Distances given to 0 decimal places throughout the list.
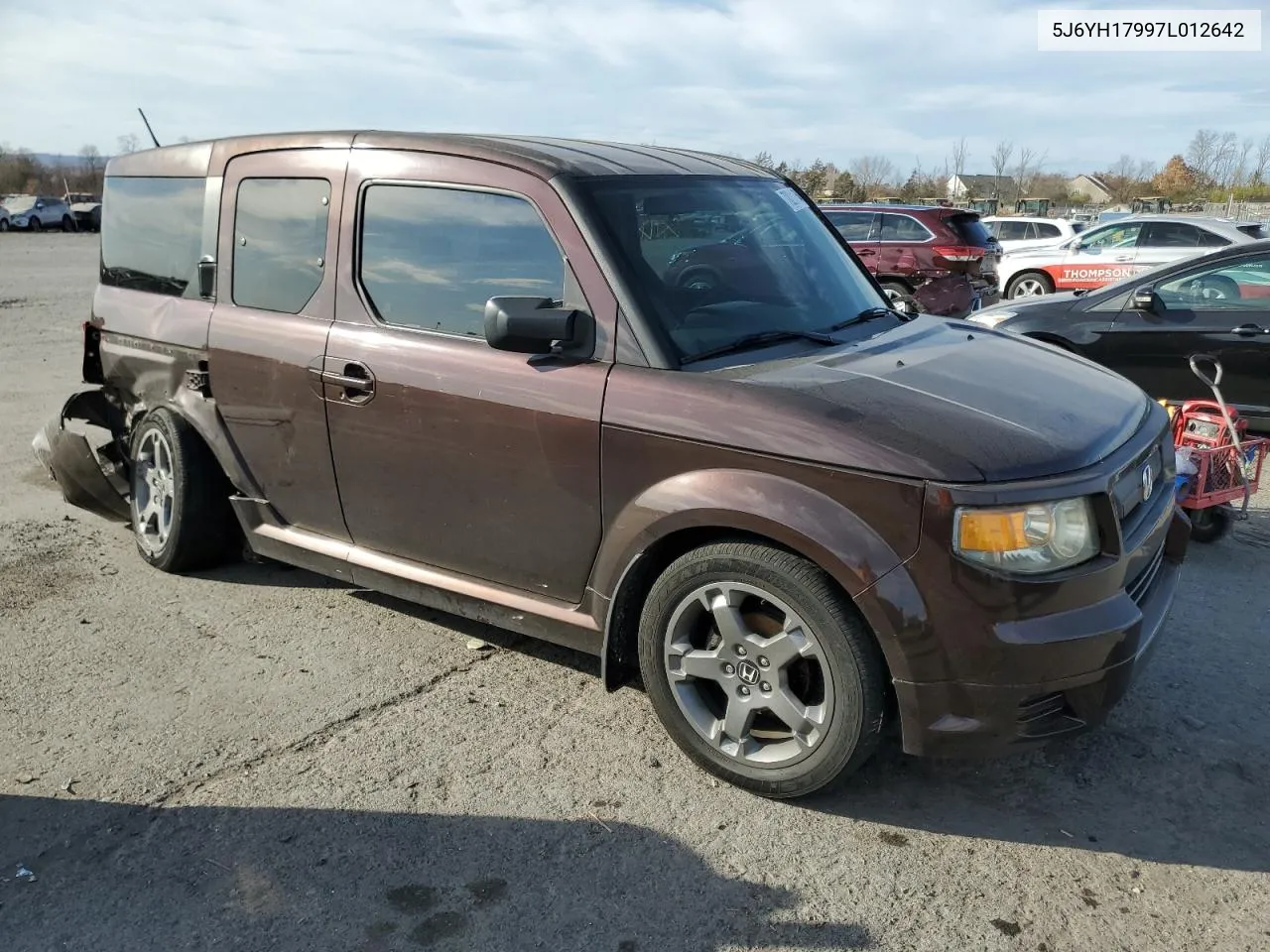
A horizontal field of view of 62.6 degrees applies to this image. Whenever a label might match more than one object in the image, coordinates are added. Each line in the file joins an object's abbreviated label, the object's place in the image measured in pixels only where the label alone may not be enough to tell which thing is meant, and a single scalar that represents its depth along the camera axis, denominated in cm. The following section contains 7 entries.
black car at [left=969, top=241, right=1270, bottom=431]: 715
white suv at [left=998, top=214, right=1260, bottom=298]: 1638
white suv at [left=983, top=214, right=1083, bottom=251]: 2148
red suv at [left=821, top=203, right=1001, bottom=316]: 1408
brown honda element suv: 288
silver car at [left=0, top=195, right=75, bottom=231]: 4712
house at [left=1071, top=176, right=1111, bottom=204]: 7607
